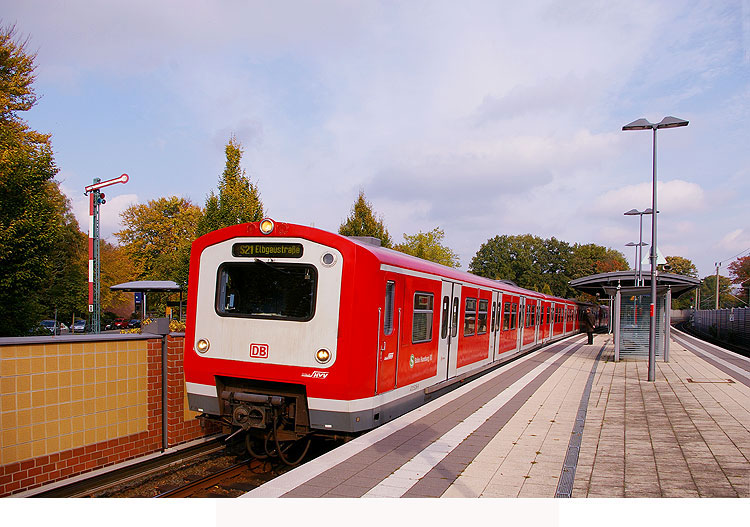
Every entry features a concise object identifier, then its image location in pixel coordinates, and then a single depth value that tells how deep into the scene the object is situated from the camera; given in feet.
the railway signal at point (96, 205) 58.18
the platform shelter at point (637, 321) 58.29
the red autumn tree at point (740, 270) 240.73
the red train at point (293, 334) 21.35
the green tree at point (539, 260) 288.10
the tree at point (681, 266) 309.83
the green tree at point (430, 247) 120.57
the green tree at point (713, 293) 329.97
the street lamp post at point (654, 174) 48.07
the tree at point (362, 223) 94.84
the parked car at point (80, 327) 122.07
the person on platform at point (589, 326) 89.53
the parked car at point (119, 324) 137.39
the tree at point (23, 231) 50.14
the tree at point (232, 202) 61.82
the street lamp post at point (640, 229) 85.58
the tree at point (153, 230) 176.35
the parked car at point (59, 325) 116.69
